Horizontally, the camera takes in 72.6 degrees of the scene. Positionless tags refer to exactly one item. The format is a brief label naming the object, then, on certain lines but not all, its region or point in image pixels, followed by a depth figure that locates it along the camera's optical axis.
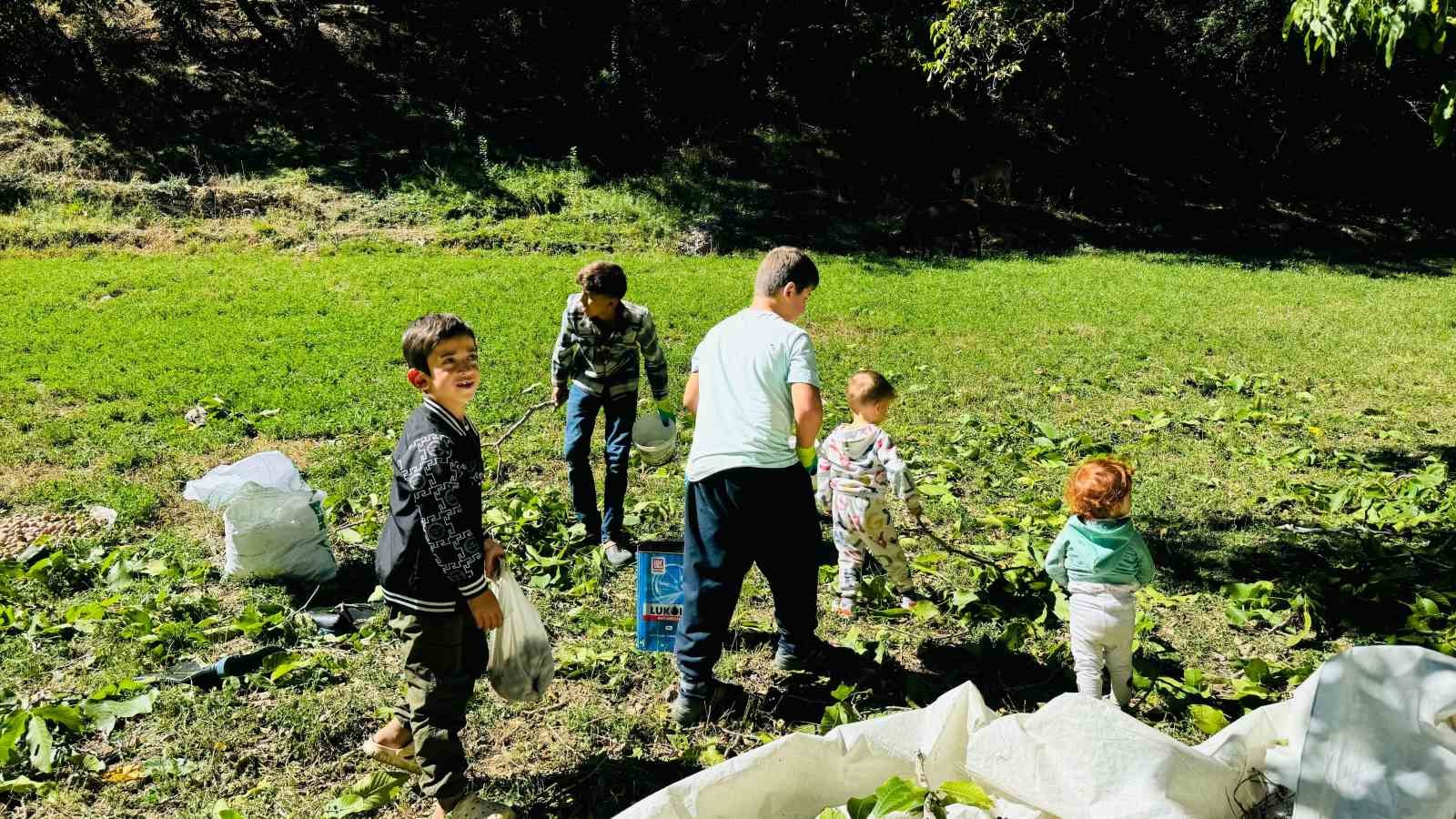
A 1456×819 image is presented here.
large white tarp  2.53
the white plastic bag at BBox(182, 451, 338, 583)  4.73
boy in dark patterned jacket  3.02
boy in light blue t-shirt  3.63
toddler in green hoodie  3.67
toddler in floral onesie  4.45
